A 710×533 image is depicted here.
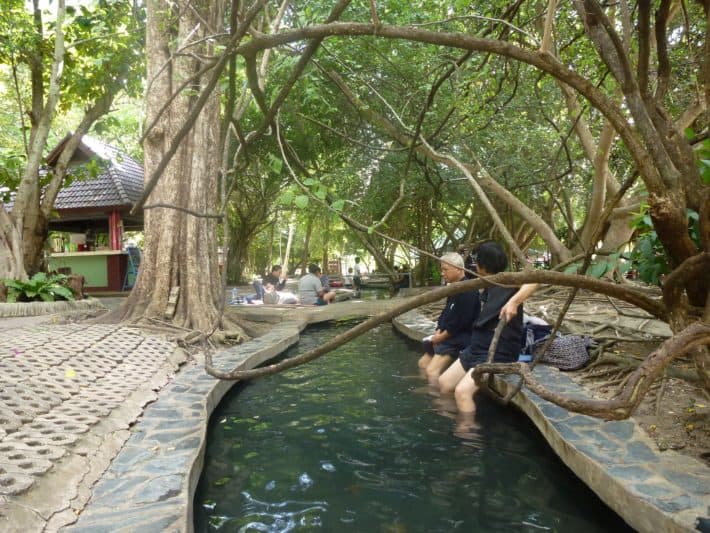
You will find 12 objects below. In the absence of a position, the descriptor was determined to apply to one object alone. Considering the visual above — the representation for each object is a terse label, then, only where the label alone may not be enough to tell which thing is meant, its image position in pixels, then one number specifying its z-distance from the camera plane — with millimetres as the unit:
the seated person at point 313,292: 13680
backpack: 5816
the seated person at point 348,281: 23578
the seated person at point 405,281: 20891
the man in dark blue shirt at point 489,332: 4883
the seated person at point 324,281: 15148
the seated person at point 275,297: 13609
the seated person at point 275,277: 14328
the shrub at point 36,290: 10859
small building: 16984
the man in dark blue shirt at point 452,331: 6046
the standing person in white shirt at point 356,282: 22450
